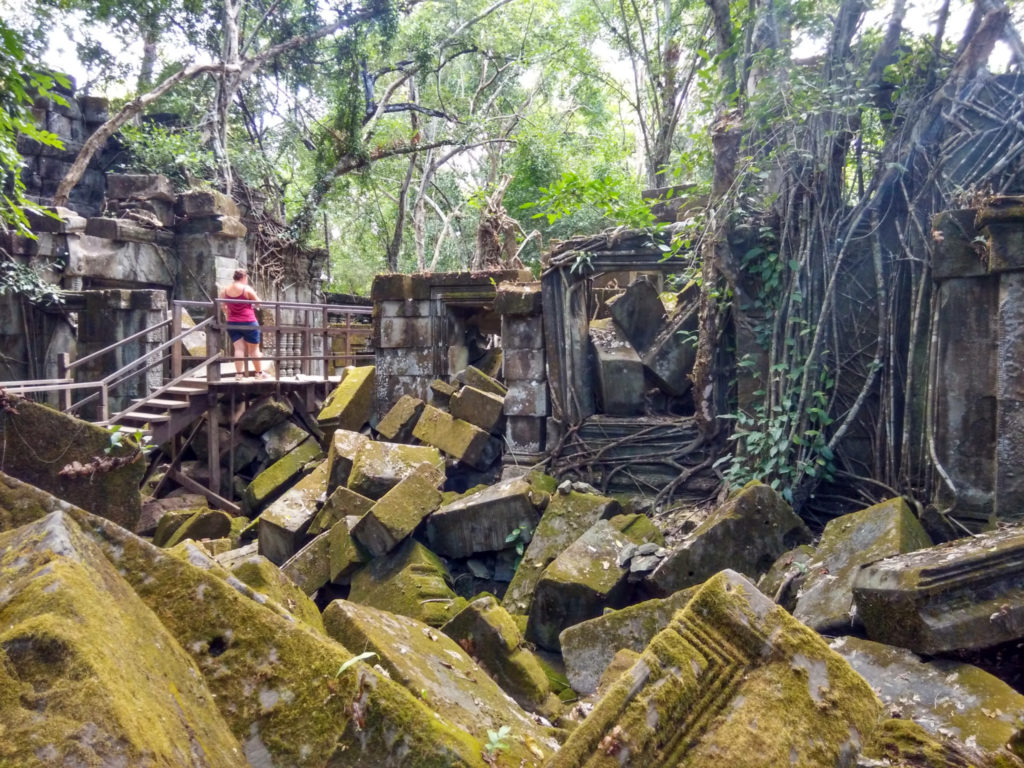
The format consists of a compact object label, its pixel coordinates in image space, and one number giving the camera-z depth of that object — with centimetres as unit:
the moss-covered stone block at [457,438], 718
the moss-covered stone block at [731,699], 184
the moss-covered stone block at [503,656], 378
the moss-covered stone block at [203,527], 740
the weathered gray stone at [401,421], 781
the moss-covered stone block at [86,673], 136
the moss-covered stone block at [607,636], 397
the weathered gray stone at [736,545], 451
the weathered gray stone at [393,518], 563
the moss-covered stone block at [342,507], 623
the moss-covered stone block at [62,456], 379
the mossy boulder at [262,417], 953
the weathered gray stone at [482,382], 781
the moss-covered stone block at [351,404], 835
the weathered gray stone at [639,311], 720
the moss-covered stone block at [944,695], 252
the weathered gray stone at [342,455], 692
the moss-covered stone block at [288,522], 663
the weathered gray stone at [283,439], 945
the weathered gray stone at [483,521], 600
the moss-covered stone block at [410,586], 511
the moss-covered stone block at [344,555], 568
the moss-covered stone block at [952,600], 291
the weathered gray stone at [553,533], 527
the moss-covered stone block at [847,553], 344
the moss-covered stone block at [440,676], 233
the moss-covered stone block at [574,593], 470
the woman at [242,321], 925
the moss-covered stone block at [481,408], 736
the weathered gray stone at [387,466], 649
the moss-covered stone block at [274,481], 830
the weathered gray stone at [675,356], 673
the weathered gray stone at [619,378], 680
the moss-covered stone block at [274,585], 278
